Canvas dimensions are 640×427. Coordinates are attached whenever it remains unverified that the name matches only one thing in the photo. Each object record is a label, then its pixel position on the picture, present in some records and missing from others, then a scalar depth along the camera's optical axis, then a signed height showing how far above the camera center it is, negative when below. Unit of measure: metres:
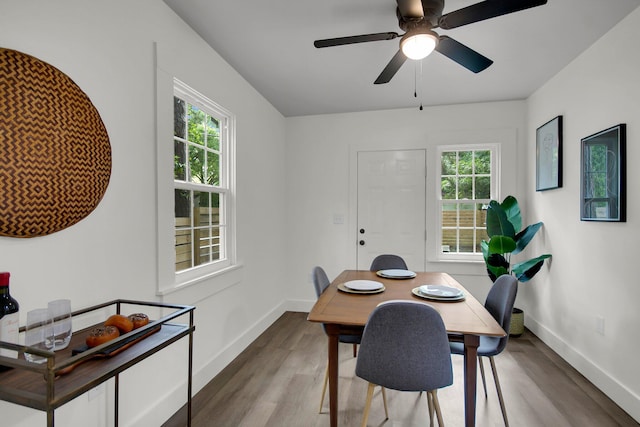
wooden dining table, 1.56 -0.55
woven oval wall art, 1.15 +0.24
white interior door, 4.04 +0.04
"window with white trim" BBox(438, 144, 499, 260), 3.93 +0.16
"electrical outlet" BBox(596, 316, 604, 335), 2.42 -0.86
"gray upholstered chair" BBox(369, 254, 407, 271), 2.99 -0.49
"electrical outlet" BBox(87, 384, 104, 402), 1.50 -0.85
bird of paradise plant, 3.25 -0.33
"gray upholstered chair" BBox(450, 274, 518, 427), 1.91 -0.66
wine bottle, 1.04 -0.34
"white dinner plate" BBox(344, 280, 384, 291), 2.14 -0.51
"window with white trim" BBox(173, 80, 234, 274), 2.30 +0.22
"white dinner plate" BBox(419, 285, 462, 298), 1.96 -0.51
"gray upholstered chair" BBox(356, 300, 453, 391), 1.44 -0.62
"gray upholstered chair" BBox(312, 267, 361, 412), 2.15 -0.56
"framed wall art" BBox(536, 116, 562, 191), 3.01 +0.53
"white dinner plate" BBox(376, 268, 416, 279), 2.53 -0.51
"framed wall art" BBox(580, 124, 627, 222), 2.20 +0.24
